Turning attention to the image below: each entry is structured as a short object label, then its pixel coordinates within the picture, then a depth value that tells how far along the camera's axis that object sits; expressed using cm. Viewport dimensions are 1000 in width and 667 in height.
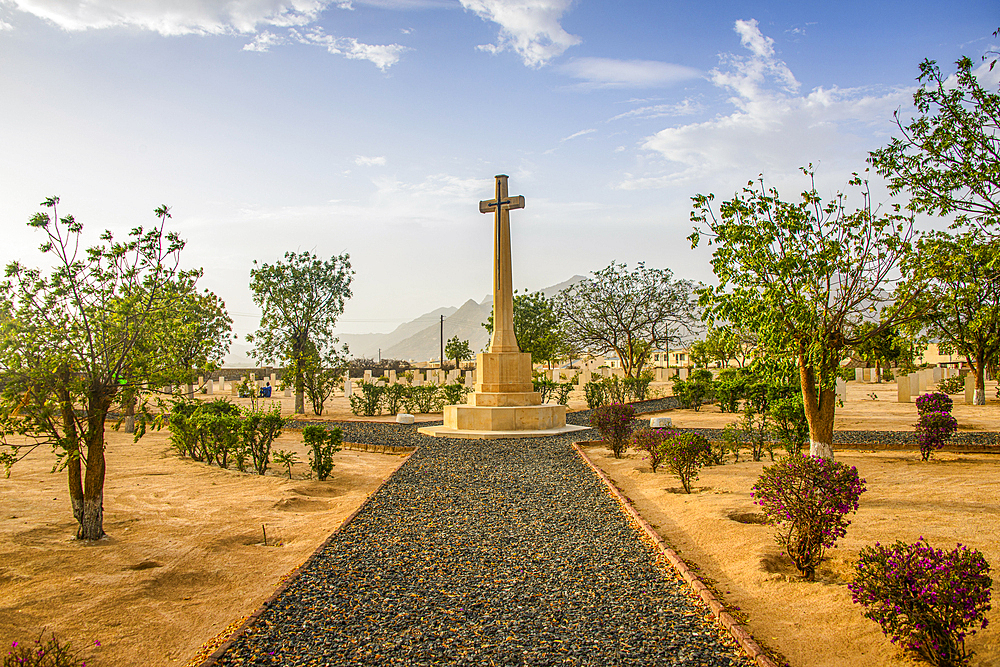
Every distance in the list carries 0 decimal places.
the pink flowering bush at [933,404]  1043
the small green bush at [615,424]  1103
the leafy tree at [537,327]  2800
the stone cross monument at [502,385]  1500
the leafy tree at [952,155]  703
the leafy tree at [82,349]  502
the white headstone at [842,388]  2185
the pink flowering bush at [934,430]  979
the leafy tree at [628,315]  2984
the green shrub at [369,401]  2009
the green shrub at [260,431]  952
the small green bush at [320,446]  900
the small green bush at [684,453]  784
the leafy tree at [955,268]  667
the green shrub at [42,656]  300
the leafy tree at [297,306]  2114
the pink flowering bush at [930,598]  308
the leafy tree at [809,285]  748
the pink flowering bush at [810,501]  453
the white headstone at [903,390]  2219
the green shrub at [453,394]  1988
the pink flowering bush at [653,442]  921
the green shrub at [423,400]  2086
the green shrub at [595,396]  2106
